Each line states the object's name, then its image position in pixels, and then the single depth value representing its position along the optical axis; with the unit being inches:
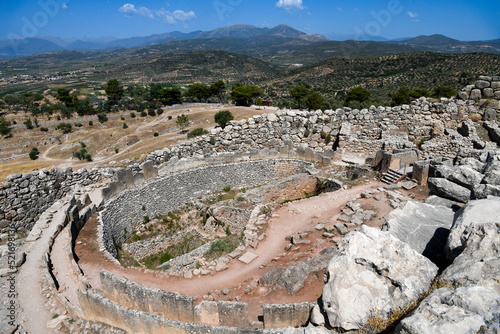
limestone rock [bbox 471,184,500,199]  275.3
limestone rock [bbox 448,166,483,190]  374.6
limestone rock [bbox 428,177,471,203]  377.1
